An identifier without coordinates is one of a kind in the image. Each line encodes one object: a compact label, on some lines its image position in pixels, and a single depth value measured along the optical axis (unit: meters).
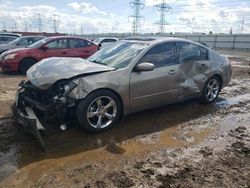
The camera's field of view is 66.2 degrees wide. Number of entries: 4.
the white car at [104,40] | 12.63
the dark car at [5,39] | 11.86
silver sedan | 3.02
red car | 7.08
